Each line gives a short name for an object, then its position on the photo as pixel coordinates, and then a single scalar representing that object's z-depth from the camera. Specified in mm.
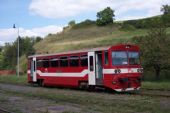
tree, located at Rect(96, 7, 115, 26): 62104
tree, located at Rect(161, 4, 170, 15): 54979
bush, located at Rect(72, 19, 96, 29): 66274
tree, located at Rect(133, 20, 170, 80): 19974
